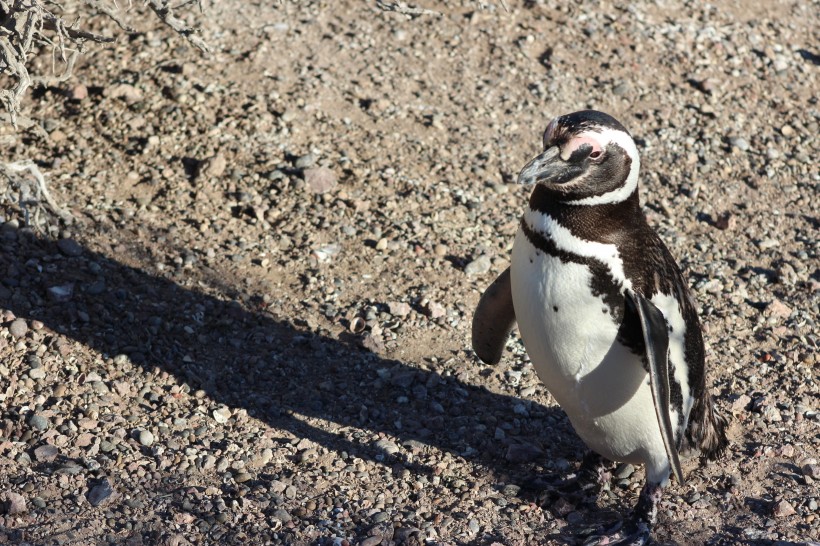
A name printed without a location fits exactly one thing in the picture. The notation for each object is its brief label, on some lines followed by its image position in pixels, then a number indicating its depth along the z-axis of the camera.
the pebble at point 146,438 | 6.88
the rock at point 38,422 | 6.82
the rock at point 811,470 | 7.02
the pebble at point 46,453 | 6.60
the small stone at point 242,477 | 6.67
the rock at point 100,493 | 6.26
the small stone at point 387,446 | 7.11
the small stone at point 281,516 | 6.30
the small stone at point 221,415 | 7.25
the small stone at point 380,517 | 6.40
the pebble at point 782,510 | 6.66
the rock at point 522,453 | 7.16
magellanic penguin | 5.84
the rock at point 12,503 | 6.06
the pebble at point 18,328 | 7.43
